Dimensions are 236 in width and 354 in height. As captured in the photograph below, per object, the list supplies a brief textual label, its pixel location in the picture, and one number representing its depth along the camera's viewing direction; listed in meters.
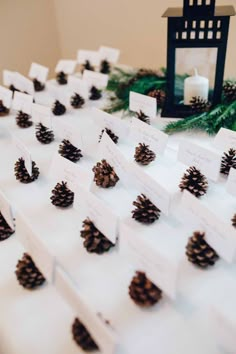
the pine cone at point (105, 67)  1.35
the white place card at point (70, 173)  0.64
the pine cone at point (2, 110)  1.11
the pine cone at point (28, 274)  0.52
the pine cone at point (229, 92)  0.96
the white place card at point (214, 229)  0.49
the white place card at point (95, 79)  1.16
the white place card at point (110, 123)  0.87
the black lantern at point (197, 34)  0.86
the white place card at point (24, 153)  0.74
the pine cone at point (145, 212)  0.61
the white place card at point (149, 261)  0.44
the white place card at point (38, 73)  1.28
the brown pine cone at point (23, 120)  1.01
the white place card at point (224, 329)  0.39
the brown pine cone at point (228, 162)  0.72
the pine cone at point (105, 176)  0.71
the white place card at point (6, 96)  1.07
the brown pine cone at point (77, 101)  1.11
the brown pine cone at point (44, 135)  0.92
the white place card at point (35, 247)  0.48
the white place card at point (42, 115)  0.91
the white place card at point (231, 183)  0.65
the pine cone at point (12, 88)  1.25
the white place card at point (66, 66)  1.35
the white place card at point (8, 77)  1.25
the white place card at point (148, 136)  0.78
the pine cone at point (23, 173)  0.76
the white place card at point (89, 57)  1.38
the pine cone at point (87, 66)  1.37
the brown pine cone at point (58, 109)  1.06
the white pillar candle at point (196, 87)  0.93
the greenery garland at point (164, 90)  0.89
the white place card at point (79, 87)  1.12
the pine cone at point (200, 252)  0.52
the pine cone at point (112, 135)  0.88
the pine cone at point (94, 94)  1.16
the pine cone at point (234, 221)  0.59
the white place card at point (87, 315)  0.39
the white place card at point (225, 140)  0.75
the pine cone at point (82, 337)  0.43
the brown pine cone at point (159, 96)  1.04
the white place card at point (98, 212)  0.54
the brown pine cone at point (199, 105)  0.93
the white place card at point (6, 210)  0.60
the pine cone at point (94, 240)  0.57
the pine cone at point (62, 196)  0.67
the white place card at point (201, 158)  0.68
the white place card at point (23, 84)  1.16
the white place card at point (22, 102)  1.01
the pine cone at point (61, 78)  1.32
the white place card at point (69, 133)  0.82
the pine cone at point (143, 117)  0.93
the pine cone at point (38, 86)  1.26
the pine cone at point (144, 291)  0.47
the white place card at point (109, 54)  1.37
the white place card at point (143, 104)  0.92
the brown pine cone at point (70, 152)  0.82
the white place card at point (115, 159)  0.70
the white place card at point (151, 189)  0.60
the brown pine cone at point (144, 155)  0.78
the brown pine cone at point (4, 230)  0.61
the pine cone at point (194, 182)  0.67
